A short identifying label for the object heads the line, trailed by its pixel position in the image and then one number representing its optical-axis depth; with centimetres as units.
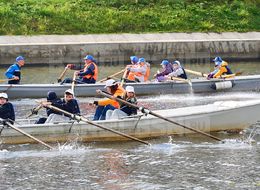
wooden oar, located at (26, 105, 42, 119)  2448
